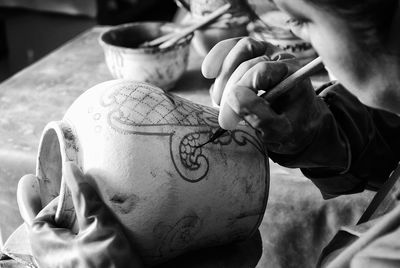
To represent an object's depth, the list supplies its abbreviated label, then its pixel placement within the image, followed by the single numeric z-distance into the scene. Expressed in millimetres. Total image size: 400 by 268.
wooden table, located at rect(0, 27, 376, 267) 1061
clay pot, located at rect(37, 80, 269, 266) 736
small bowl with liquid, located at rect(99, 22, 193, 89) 1396
